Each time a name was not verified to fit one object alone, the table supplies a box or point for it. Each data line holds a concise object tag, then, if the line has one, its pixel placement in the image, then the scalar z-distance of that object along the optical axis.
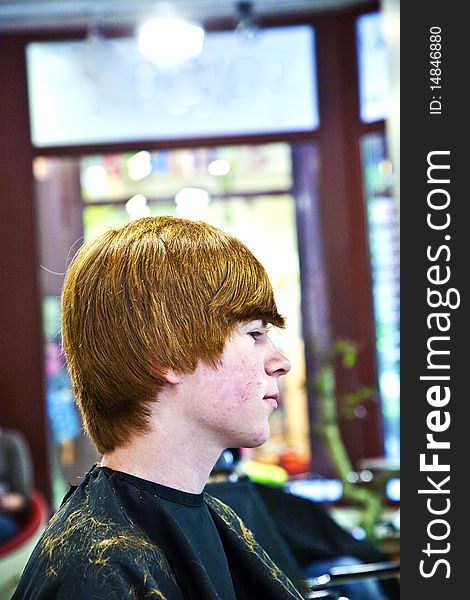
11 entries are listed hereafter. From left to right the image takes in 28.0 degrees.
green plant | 4.44
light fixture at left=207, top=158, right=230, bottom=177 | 6.10
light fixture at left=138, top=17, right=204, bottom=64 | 5.30
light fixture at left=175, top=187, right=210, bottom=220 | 6.09
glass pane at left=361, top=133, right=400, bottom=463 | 5.91
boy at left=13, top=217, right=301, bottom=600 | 1.10
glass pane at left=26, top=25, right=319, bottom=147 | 5.94
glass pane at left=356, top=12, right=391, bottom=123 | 5.76
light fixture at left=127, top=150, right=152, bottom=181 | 6.04
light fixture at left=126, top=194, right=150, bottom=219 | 6.07
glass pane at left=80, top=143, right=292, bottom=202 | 6.06
